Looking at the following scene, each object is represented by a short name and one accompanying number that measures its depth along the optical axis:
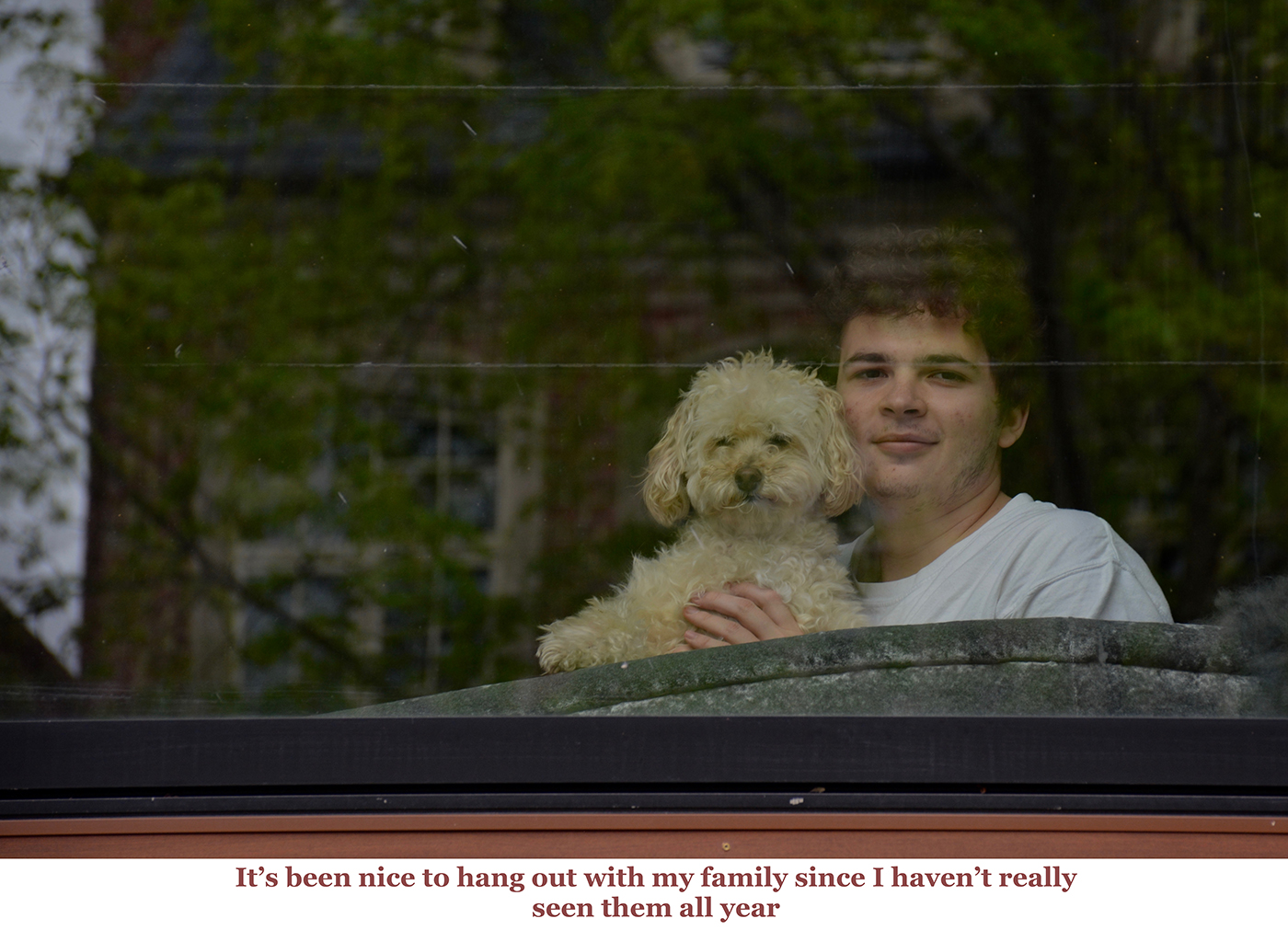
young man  5.35
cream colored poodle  5.35
